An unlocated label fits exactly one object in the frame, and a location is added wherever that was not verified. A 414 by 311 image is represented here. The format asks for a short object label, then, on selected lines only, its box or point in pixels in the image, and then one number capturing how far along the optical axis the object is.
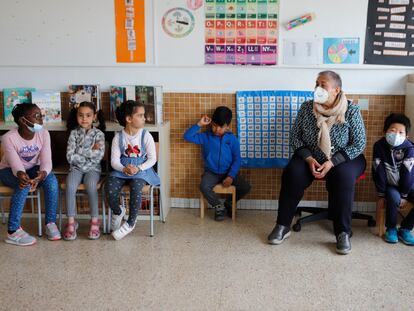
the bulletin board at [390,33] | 3.70
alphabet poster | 3.79
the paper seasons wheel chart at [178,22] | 3.84
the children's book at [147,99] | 3.78
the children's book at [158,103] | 3.77
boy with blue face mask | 3.32
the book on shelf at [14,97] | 3.88
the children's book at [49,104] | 3.82
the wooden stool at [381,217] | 3.43
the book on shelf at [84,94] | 3.89
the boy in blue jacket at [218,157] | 3.79
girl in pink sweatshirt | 3.35
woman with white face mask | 3.29
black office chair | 3.63
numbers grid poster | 3.88
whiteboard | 3.89
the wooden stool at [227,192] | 3.78
